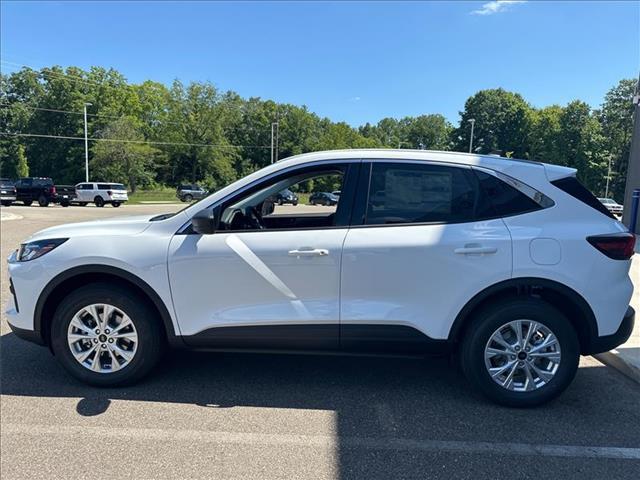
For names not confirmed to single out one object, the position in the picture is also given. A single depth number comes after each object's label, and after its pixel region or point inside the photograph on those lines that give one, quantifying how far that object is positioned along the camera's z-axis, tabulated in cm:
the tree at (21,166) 6056
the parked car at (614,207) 3714
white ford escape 330
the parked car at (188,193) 4525
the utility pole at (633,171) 1538
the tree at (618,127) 5744
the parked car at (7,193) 3106
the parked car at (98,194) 3375
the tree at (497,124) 7388
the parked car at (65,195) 3369
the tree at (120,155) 5081
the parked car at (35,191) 3186
